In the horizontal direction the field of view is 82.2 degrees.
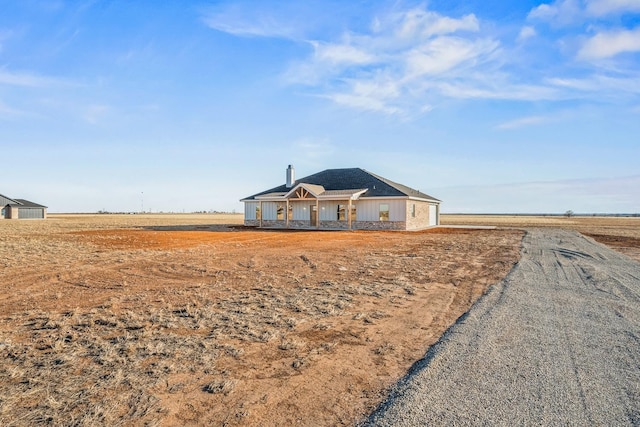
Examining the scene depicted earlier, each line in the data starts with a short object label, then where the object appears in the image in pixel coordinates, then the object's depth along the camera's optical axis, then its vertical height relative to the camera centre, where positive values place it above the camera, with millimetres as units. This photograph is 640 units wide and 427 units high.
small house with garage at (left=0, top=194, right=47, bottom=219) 61281 +1212
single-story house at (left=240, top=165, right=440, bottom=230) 29453 +1091
